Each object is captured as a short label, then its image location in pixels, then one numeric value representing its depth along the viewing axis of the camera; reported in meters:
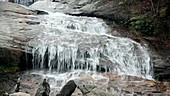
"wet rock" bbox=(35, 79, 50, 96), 10.15
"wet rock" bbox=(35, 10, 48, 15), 20.07
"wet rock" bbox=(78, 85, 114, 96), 9.91
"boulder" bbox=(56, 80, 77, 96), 10.41
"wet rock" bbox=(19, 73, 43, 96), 12.29
